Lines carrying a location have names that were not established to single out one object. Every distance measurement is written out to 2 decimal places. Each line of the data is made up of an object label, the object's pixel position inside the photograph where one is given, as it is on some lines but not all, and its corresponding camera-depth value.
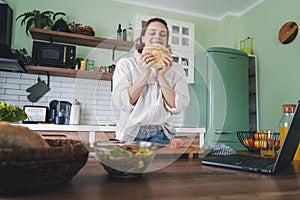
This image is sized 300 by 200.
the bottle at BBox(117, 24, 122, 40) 2.81
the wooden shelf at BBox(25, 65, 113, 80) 2.53
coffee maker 2.58
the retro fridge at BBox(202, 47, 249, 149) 2.83
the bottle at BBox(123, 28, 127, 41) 2.81
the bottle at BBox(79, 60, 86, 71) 2.68
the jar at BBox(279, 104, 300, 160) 1.10
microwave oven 2.55
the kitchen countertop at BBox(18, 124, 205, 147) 2.24
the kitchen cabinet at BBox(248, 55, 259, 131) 3.21
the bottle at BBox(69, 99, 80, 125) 2.60
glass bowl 0.52
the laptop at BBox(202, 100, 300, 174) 0.67
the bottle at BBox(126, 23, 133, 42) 2.79
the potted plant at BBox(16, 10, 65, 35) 2.63
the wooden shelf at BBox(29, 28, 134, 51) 2.61
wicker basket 0.37
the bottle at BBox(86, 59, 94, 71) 2.67
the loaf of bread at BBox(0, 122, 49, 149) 0.40
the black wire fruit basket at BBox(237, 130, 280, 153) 1.16
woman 1.02
